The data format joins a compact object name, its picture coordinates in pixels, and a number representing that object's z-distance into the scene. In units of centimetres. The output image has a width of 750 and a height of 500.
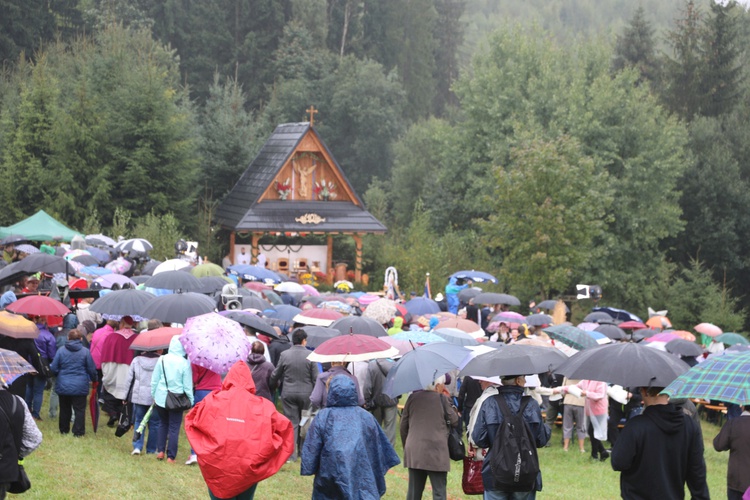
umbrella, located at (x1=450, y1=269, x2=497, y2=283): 2858
